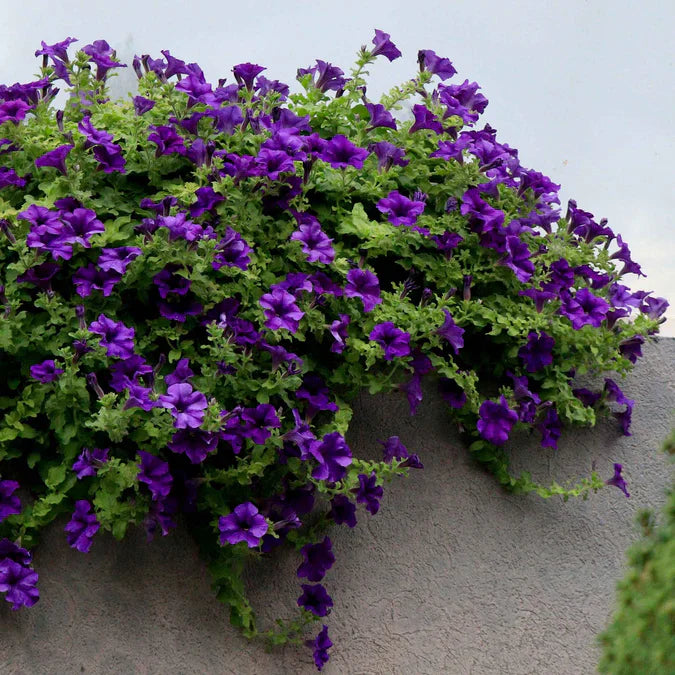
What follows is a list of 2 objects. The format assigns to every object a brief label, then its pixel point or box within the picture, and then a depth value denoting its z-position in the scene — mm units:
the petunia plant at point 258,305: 5180
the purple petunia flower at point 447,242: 5996
